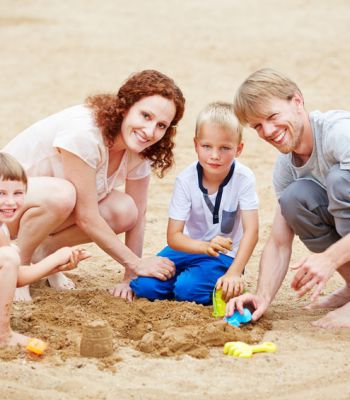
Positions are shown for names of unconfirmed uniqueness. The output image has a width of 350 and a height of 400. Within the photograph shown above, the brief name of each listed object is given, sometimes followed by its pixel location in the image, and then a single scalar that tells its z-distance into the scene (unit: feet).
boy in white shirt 25.01
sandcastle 20.31
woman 25.22
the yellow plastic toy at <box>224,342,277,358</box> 20.99
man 22.97
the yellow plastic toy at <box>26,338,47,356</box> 20.44
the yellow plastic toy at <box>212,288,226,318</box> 23.98
